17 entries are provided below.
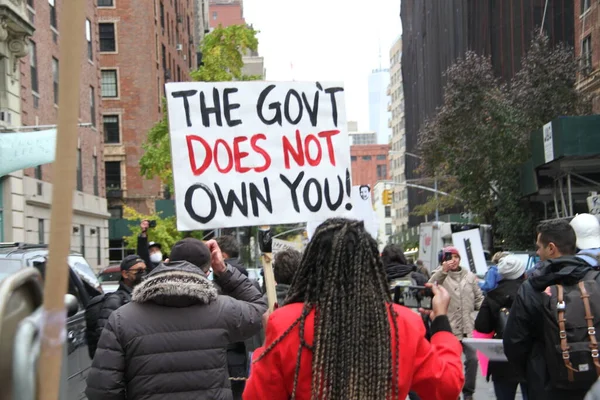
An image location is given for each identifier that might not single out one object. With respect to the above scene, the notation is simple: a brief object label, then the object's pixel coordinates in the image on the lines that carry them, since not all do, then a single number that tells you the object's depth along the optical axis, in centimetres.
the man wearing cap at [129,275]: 677
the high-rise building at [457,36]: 3647
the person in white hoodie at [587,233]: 533
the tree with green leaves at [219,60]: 3077
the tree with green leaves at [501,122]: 2730
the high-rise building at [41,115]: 2264
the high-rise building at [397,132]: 12275
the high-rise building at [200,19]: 7006
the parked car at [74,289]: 777
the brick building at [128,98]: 4538
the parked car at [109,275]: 2170
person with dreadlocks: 292
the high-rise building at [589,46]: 2780
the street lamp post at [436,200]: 3407
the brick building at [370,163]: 18450
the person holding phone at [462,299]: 893
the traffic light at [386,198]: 5047
